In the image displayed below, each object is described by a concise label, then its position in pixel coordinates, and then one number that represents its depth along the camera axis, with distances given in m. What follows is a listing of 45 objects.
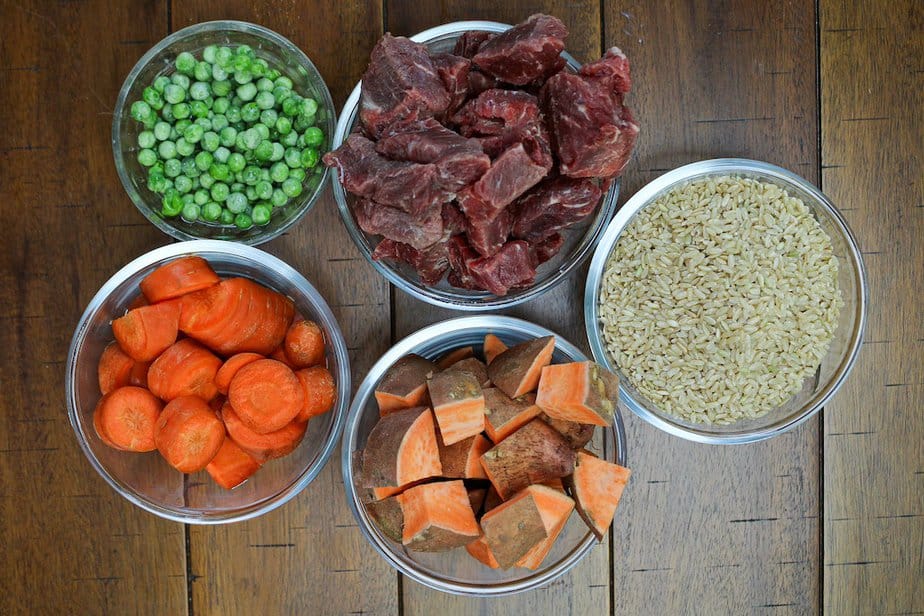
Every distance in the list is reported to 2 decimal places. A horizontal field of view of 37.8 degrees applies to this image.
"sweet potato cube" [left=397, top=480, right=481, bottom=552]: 0.57
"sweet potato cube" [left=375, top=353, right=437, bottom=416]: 0.59
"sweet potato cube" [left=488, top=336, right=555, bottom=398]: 0.58
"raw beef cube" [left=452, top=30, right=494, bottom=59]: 0.60
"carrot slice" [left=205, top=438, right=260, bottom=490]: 0.61
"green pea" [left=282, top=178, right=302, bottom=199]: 0.61
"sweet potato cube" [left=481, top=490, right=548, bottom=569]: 0.57
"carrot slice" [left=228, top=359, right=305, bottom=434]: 0.59
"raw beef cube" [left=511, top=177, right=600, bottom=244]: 0.58
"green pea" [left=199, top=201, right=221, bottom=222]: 0.61
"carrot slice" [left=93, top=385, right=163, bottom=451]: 0.60
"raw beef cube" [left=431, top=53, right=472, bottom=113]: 0.58
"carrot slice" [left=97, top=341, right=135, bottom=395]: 0.61
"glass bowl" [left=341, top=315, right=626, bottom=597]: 0.62
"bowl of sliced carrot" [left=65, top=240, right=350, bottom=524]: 0.59
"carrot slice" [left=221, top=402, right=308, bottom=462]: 0.60
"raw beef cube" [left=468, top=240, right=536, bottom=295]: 0.58
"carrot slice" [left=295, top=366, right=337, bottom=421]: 0.61
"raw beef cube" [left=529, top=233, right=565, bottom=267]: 0.60
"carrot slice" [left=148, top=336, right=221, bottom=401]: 0.59
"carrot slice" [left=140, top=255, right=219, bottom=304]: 0.59
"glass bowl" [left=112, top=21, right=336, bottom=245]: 0.62
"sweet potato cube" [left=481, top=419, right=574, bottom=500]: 0.58
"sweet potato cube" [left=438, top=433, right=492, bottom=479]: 0.59
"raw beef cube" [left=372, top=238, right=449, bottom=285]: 0.59
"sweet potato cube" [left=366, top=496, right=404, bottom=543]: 0.58
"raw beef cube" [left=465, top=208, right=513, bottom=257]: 0.57
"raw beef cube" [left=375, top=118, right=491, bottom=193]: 0.55
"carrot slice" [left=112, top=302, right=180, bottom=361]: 0.59
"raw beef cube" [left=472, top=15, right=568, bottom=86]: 0.57
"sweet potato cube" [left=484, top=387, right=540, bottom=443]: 0.58
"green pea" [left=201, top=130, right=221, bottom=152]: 0.60
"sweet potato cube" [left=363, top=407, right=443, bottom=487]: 0.57
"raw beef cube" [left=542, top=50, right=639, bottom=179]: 0.57
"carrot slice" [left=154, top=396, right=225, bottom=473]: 0.59
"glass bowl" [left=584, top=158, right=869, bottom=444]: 0.63
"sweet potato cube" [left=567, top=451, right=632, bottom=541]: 0.58
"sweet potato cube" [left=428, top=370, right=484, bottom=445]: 0.57
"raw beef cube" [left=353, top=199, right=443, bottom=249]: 0.56
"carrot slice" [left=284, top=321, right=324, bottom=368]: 0.61
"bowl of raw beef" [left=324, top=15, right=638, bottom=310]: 0.56
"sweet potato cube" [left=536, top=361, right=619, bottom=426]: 0.57
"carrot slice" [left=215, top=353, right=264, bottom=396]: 0.60
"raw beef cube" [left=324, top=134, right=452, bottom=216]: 0.56
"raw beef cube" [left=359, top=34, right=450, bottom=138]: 0.57
